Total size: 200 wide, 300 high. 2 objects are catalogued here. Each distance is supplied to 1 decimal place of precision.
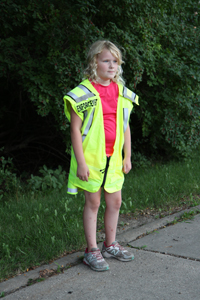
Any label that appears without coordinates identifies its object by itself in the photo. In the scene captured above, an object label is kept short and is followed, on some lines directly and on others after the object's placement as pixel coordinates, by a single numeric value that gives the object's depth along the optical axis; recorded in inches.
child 116.4
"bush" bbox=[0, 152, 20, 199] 225.5
